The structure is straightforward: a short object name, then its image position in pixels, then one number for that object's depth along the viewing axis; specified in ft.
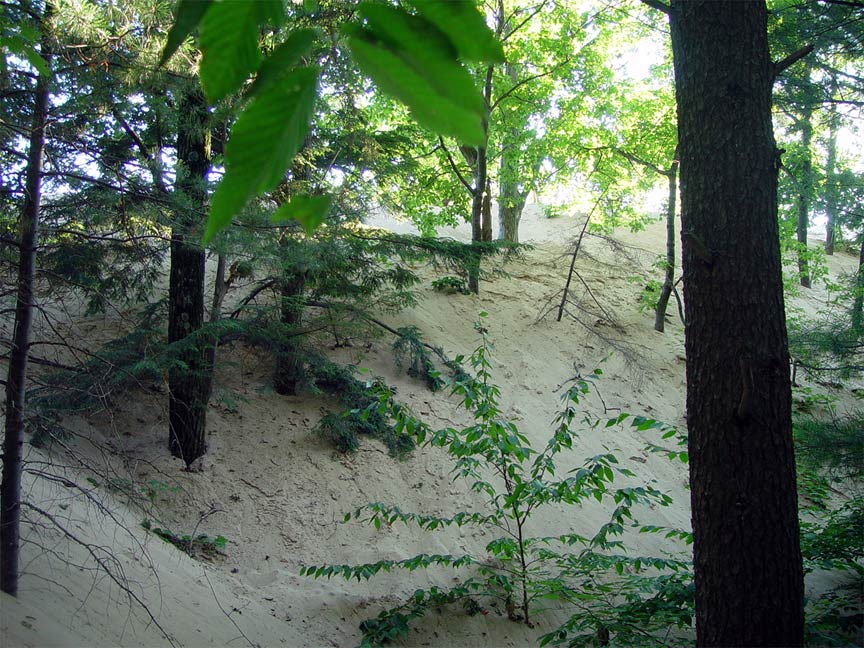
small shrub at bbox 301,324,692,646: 14.42
